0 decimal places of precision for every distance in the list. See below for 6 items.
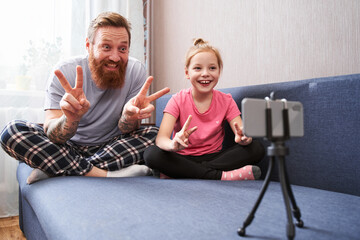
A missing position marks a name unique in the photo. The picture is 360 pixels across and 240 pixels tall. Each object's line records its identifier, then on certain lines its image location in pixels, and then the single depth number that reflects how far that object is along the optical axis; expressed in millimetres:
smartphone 503
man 1202
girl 1184
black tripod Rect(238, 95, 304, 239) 509
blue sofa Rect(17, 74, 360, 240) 616
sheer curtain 1988
